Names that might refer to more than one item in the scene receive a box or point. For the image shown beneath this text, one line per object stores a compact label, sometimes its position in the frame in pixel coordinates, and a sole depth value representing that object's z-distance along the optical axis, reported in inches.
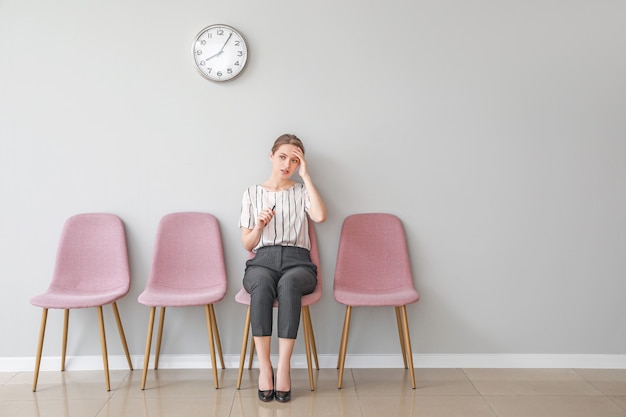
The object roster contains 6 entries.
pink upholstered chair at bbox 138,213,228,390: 123.8
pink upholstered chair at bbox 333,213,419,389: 125.6
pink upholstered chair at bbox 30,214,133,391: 123.6
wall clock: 123.8
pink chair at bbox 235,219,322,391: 114.1
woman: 109.1
